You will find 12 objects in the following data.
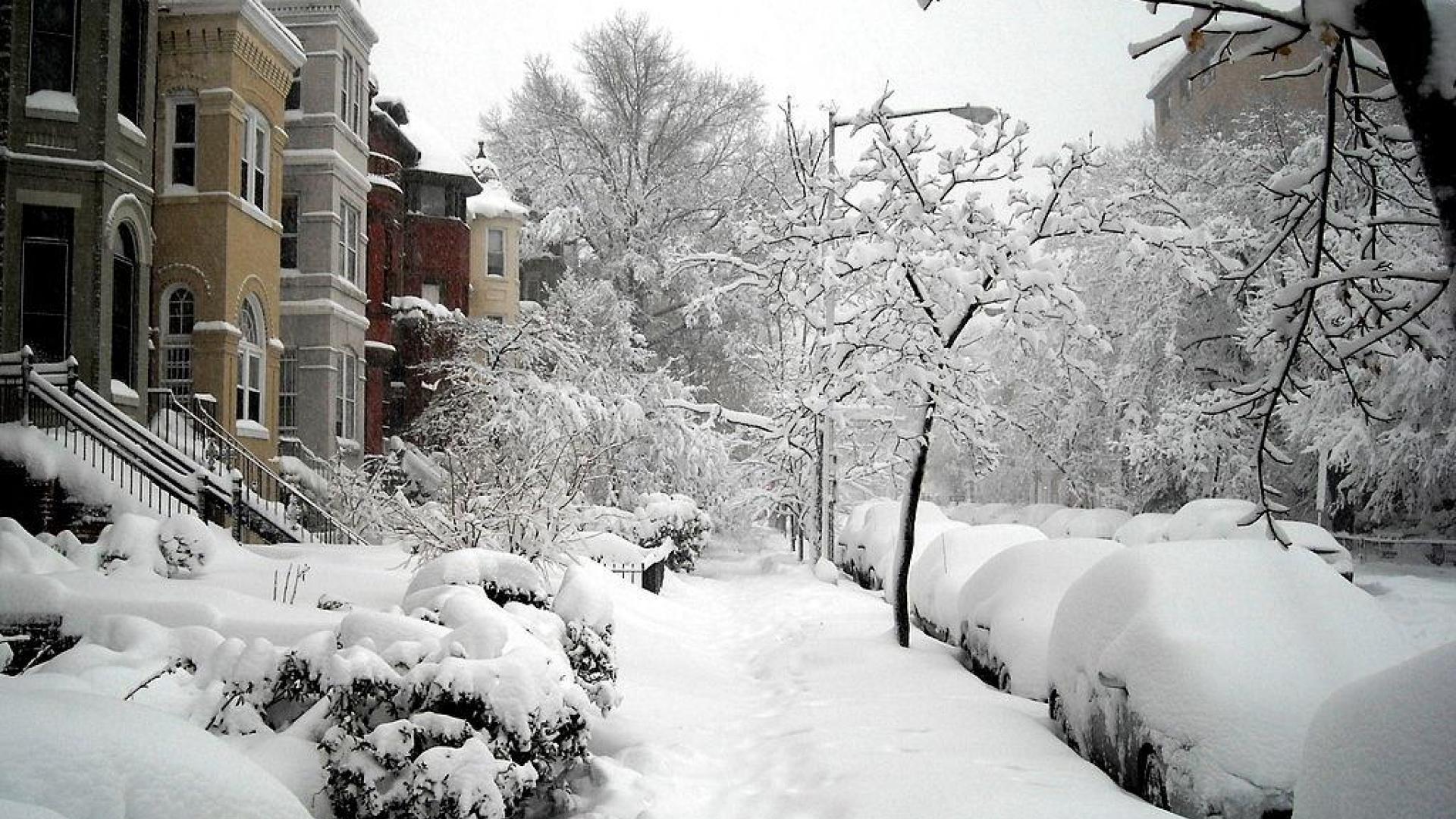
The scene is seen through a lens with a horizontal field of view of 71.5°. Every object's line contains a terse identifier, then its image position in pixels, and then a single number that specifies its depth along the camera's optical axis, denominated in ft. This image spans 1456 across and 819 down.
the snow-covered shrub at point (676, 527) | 63.72
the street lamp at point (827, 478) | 63.80
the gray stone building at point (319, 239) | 75.97
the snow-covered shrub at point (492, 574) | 24.13
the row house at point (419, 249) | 93.71
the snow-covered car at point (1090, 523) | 89.10
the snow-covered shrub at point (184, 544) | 29.58
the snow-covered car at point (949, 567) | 38.09
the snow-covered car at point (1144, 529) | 65.51
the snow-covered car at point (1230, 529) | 48.14
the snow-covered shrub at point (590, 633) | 22.59
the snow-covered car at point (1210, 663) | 16.25
